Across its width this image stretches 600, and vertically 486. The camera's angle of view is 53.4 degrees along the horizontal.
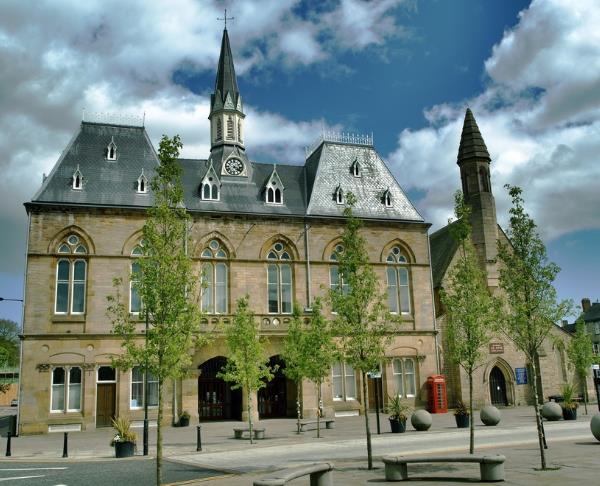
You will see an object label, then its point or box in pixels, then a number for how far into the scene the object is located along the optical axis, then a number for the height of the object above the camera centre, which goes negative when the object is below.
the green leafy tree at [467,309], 17.98 +1.57
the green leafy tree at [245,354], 25.73 +0.65
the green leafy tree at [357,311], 17.17 +1.56
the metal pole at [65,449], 20.12 -2.47
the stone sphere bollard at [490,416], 26.81 -2.41
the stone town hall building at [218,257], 31.05 +6.43
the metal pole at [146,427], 20.41 -1.87
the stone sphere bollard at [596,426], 19.42 -2.17
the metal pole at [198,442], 21.03 -2.49
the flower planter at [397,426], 25.48 -2.58
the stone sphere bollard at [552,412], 28.45 -2.46
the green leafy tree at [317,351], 27.42 +0.71
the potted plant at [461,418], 26.41 -2.42
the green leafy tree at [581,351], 35.97 +0.43
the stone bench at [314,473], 11.30 -2.01
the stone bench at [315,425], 28.28 -2.76
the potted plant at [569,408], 28.88 -2.34
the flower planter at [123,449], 19.92 -2.48
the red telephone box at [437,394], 35.75 -1.83
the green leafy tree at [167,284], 13.61 +1.98
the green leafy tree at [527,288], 16.64 +2.01
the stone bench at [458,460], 12.91 -2.20
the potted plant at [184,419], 31.14 -2.45
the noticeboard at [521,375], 40.31 -0.97
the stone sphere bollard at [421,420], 25.61 -2.39
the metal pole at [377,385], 25.32 -1.12
